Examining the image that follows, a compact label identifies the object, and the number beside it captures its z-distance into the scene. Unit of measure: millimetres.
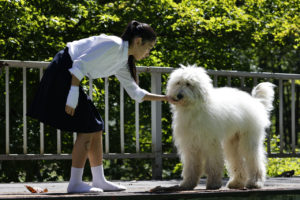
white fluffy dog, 8497
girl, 7654
